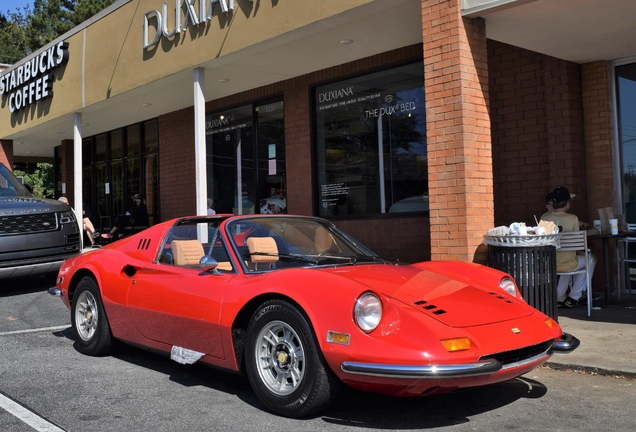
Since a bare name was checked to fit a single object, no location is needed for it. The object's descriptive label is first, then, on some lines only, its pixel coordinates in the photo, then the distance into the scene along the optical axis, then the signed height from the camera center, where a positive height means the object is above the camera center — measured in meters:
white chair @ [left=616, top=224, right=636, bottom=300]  8.04 -0.50
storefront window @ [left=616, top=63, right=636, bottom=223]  8.39 +1.23
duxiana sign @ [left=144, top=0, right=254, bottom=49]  9.60 +3.54
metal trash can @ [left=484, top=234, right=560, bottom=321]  5.75 -0.44
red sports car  3.40 -0.53
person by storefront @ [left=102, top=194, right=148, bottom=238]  15.04 +0.50
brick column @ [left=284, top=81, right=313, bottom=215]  11.20 +1.50
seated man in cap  7.30 -0.45
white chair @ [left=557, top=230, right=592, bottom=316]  6.94 -0.26
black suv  8.73 +0.04
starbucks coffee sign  14.20 +3.98
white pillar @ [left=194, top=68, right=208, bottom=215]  9.87 +1.43
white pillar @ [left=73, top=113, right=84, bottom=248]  13.60 +1.65
